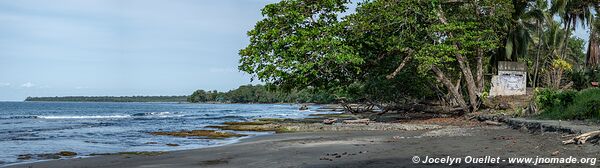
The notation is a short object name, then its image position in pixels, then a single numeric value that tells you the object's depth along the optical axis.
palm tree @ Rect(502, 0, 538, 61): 33.03
